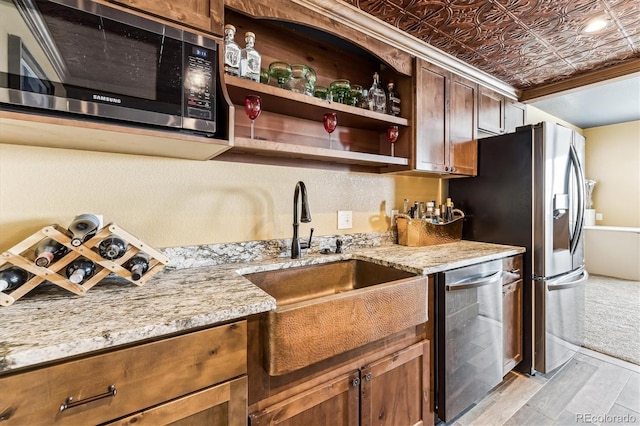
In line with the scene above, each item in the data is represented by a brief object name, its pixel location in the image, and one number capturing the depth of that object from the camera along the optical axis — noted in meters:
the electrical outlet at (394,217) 2.19
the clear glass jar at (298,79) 1.56
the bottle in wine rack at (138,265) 1.05
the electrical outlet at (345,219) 1.92
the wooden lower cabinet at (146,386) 0.64
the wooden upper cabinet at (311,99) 1.39
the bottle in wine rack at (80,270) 0.95
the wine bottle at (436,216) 2.19
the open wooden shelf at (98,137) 0.87
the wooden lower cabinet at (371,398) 1.02
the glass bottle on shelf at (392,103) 1.93
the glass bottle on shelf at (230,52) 1.30
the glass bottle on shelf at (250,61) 1.37
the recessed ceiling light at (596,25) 1.73
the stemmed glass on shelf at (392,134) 1.83
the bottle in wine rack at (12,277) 0.87
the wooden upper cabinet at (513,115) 2.63
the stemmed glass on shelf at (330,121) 1.55
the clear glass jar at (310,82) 1.59
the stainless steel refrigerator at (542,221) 1.96
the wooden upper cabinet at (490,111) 2.34
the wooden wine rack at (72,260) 0.90
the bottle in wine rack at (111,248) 1.00
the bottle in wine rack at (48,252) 0.91
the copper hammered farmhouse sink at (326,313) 0.94
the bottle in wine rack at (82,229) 0.98
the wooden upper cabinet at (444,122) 1.91
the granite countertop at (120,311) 0.65
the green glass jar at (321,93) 1.74
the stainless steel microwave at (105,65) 0.82
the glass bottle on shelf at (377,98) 1.85
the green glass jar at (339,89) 1.72
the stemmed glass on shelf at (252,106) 1.30
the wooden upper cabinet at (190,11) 1.01
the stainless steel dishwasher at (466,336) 1.47
